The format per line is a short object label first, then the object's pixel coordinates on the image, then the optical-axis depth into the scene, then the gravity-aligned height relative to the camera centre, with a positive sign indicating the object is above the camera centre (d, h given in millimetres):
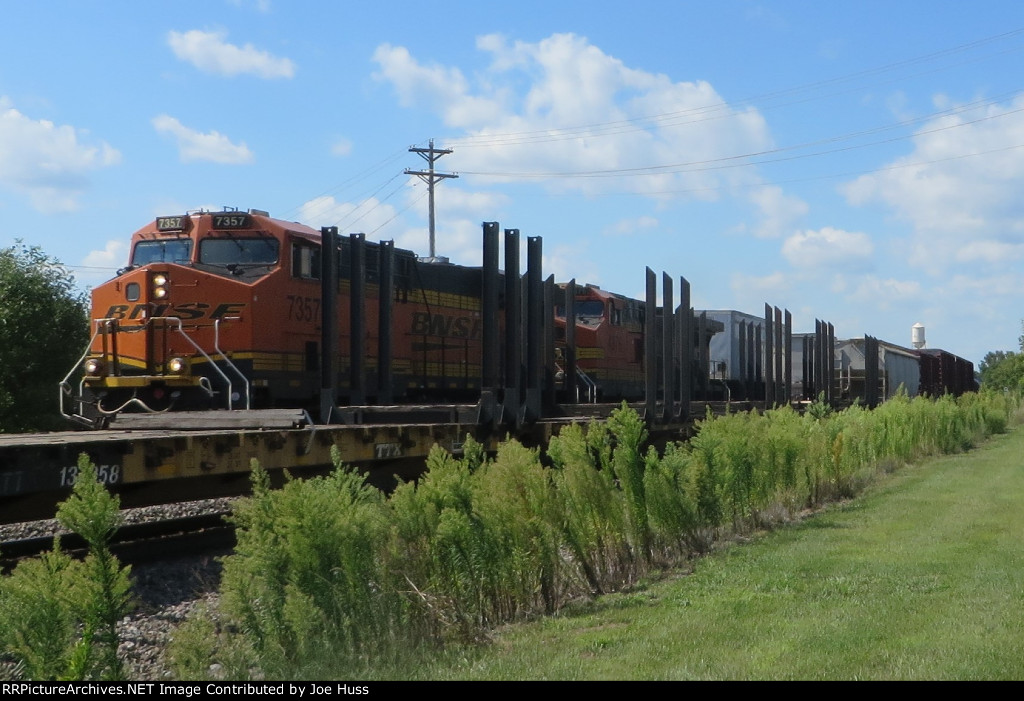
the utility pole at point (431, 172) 44469 +9414
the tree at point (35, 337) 23672 +1405
